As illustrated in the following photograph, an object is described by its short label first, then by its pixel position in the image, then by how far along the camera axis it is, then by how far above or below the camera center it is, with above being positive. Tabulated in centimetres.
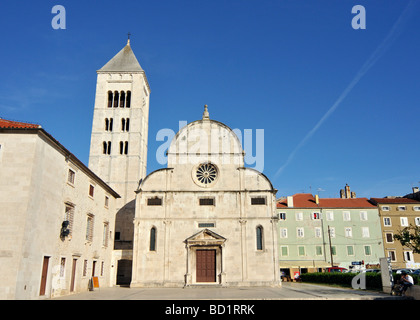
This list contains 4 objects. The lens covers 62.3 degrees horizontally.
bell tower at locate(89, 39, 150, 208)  4120 +1536
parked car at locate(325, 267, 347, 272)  4106 -165
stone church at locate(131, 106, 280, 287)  2991 +283
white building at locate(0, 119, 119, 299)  1659 +211
